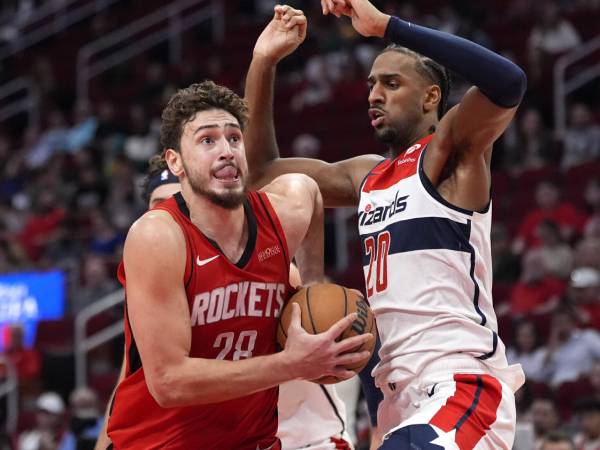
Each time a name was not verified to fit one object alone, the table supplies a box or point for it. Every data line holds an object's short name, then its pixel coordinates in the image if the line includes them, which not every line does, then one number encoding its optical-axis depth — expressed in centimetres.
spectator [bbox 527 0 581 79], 1424
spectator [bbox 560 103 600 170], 1260
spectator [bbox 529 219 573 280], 1067
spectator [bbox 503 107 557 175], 1277
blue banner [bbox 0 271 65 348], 1405
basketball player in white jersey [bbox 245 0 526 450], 438
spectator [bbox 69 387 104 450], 1026
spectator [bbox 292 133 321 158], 1489
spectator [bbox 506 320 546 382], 967
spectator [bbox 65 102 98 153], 1794
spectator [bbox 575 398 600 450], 805
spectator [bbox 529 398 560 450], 843
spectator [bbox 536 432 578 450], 717
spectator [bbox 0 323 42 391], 1280
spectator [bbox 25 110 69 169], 1823
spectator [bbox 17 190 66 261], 1591
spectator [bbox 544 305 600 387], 945
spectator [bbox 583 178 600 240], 1092
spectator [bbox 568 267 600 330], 987
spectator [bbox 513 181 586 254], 1147
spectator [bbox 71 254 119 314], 1356
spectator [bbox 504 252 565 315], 1053
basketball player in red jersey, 421
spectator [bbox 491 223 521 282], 1121
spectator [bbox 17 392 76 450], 1076
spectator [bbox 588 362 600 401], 891
